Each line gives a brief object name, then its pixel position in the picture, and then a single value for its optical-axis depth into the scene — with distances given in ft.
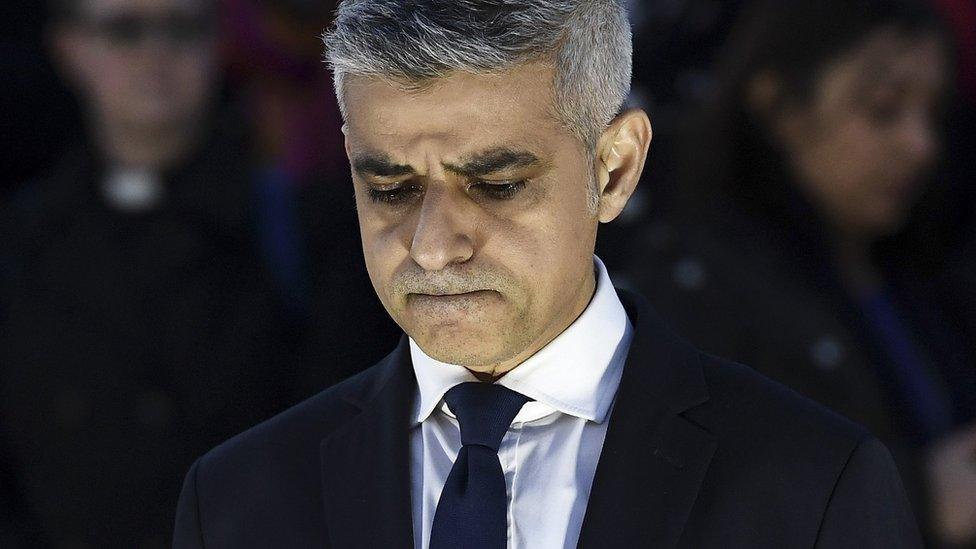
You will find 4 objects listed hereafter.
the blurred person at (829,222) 23.99
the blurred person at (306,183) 26.09
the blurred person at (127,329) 26.66
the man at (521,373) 14.42
